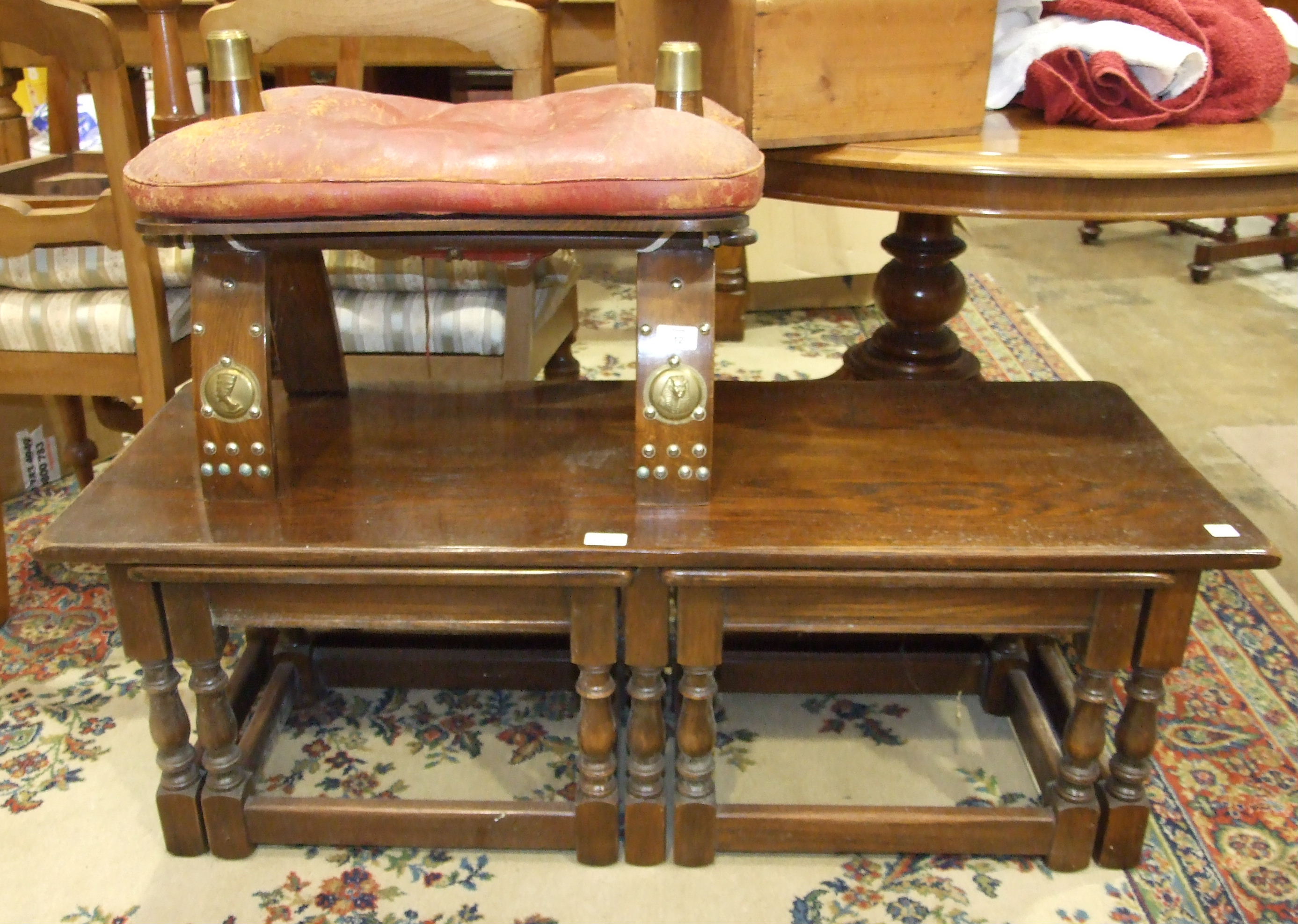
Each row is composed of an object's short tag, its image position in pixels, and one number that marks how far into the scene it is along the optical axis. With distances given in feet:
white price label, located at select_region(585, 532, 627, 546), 3.48
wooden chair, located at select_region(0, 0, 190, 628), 4.56
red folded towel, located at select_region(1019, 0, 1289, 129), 3.95
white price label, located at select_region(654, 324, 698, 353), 3.57
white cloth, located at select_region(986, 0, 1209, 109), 3.93
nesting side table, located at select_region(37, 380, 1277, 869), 3.50
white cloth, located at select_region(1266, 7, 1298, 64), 4.69
